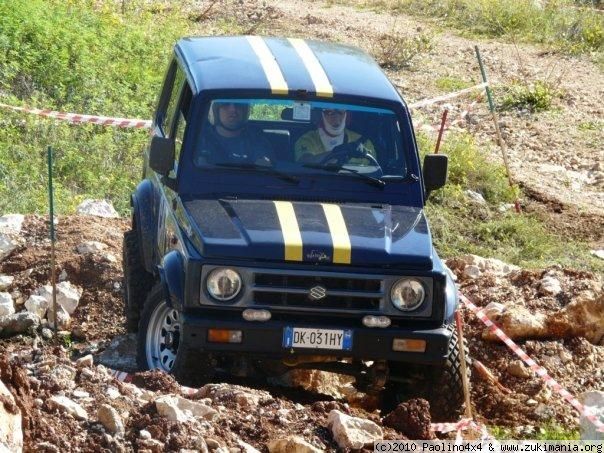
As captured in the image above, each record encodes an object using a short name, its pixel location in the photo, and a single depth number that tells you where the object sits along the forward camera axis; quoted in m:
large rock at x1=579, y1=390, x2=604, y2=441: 14.54
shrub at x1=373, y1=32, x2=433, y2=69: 38.28
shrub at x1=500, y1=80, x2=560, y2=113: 34.78
